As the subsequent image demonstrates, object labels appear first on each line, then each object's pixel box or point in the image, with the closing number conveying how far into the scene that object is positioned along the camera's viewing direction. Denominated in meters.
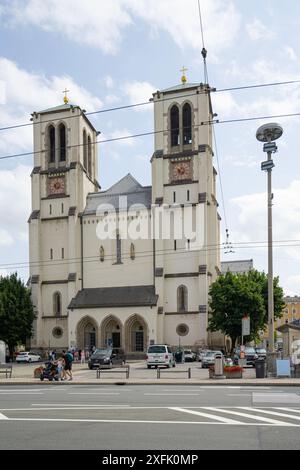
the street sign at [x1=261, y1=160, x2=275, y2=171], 26.52
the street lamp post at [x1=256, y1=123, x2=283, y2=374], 26.00
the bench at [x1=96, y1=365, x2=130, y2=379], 27.02
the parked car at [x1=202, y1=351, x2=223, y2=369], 37.76
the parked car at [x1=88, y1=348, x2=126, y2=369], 38.25
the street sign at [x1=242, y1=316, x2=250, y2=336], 28.23
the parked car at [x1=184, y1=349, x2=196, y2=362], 48.75
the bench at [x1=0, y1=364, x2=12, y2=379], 29.70
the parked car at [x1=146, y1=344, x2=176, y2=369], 38.47
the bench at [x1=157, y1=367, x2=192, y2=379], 29.83
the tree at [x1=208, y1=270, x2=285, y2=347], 51.34
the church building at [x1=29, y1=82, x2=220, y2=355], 55.47
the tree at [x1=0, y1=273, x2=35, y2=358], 56.94
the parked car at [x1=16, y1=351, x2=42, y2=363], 53.34
